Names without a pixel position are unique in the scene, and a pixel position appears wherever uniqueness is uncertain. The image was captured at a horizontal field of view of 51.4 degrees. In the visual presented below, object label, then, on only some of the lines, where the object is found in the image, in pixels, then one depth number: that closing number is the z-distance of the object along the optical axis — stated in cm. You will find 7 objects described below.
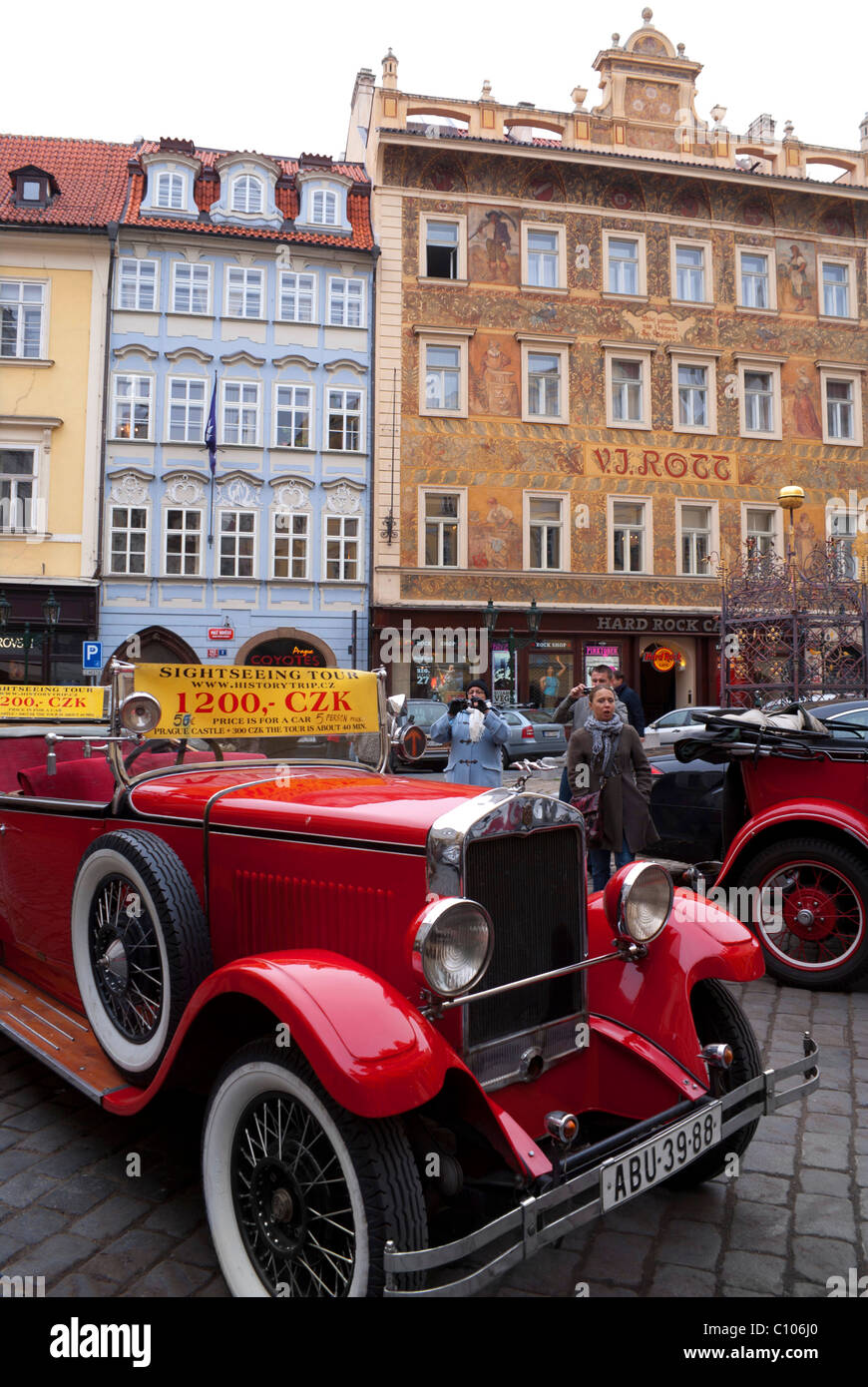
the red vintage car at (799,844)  494
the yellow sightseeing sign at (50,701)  516
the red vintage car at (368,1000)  213
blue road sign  1792
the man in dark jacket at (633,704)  897
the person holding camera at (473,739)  814
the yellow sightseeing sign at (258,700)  364
